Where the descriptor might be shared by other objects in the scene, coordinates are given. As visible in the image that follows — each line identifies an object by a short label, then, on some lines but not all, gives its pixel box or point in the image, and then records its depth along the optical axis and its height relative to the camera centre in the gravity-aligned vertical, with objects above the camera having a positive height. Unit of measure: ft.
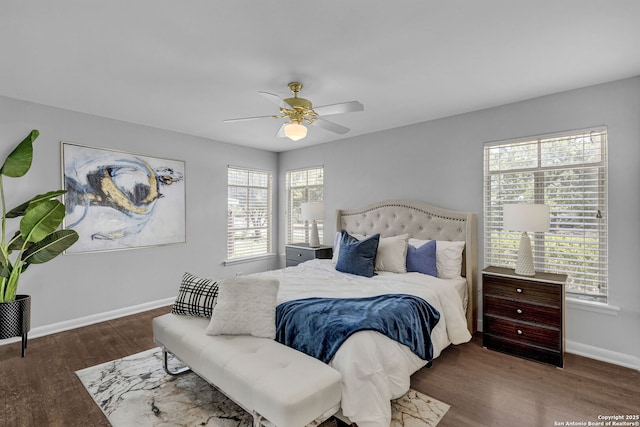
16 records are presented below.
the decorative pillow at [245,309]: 7.40 -2.31
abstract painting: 12.12 +0.70
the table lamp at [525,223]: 9.32 -0.30
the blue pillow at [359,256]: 11.34 -1.61
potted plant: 9.70 -0.81
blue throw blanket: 6.59 -2.48
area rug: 6.79 -4.53
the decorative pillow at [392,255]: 11.61 -1.60
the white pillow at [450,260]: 11.31 -1.71
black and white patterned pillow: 8.42 -2.31
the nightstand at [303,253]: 15.69 -2.01
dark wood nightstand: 9.12 -3.15
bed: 6.03 -2.32
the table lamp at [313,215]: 16.14 -0.05
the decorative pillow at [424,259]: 11.34 -1.70
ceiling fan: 8.31 +2.91
